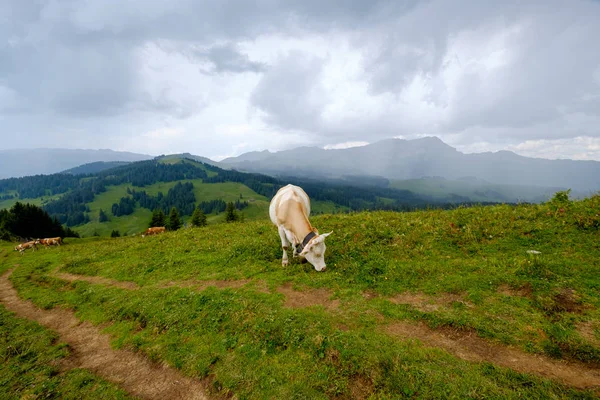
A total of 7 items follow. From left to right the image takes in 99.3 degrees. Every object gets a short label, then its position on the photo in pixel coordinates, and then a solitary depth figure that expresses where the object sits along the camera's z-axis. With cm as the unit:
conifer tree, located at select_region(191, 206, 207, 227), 5591
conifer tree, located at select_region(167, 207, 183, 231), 5875
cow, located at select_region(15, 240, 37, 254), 3055
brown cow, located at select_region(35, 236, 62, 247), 3456
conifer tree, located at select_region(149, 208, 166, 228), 6281
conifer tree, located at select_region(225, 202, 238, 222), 5384
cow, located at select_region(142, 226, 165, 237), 3438
